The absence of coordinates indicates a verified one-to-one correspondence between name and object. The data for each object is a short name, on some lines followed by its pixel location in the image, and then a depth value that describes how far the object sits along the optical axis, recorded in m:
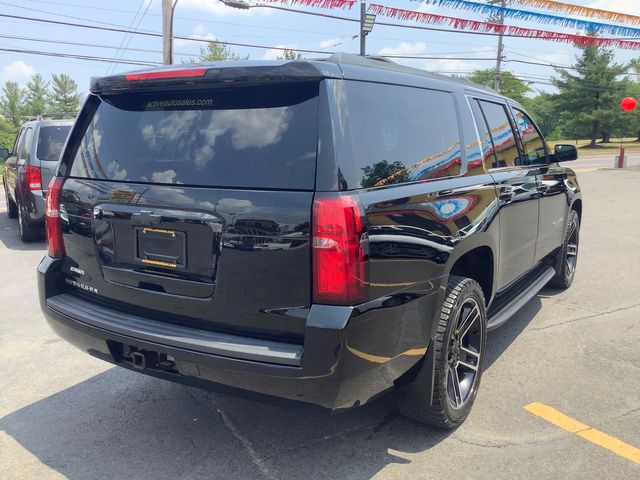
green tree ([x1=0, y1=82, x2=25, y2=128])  76.51
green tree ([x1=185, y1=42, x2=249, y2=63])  37.64
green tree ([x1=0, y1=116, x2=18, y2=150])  46.18
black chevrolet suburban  2.25
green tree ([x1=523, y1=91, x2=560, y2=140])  85.56
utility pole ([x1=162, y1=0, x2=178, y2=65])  17.84
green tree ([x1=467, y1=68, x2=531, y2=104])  57.53
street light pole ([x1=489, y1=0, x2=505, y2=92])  40.06
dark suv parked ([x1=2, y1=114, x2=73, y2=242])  7.77
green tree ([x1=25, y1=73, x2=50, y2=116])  78.50
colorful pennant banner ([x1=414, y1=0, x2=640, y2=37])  13.22
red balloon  26.62
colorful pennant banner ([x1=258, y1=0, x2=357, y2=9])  13.77
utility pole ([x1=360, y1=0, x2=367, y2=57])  20.90
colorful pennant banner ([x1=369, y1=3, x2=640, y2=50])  15.63
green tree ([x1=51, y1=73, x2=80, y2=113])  78.75
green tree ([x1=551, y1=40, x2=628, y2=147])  53.94
